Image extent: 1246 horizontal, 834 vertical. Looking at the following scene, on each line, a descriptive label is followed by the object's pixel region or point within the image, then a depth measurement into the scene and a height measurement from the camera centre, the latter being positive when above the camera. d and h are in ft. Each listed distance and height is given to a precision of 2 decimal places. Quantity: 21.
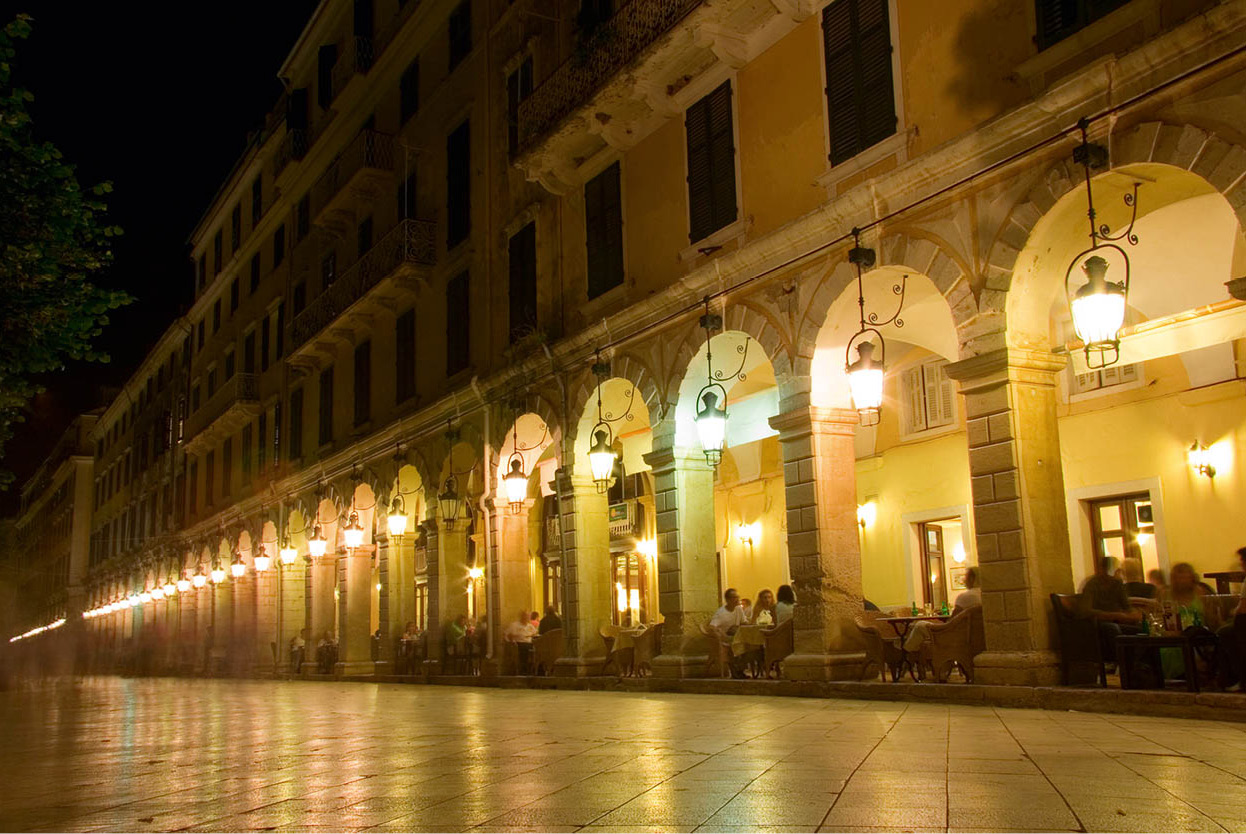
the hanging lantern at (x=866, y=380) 36.73 +6.99
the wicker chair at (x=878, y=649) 40.16 -1.64
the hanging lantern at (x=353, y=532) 80.59 +6.41
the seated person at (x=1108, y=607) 32.65 -0.45
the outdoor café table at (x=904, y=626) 39.78 -0.92
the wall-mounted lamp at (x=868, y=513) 61.31 +4.71
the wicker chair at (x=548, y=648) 59.57 -1.64
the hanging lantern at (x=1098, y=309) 29.01 +7.07
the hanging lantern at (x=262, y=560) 99.81 +5.86
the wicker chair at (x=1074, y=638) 33.06 -1.28
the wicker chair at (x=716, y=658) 47.39 -2.01
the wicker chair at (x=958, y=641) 36.86 -1.37
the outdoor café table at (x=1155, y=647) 29.27 -1.50
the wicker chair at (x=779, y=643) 44.01 -1.40
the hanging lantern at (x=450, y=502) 64.54 +6.58
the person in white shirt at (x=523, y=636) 62.18 -0.98
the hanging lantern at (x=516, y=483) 56.69 +6.53
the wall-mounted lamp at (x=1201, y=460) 44.88 +4.97
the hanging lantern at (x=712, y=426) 43.04 +6.78
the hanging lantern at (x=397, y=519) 75.20 +6.67
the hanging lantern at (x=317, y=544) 86.48 +6.09
